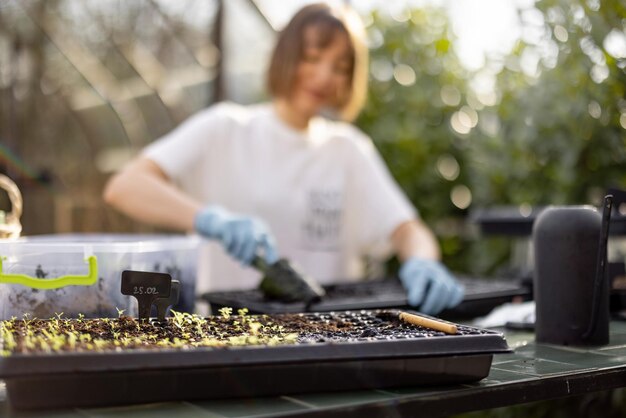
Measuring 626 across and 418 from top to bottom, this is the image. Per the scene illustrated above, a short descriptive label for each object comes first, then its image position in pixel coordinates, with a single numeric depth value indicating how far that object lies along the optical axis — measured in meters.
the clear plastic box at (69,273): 1.17
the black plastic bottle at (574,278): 1.32
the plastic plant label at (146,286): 1.05
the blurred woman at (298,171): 2.35
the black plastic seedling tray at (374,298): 1.53
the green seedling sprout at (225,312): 1.11
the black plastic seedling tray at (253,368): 0.83
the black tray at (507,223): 2.14
